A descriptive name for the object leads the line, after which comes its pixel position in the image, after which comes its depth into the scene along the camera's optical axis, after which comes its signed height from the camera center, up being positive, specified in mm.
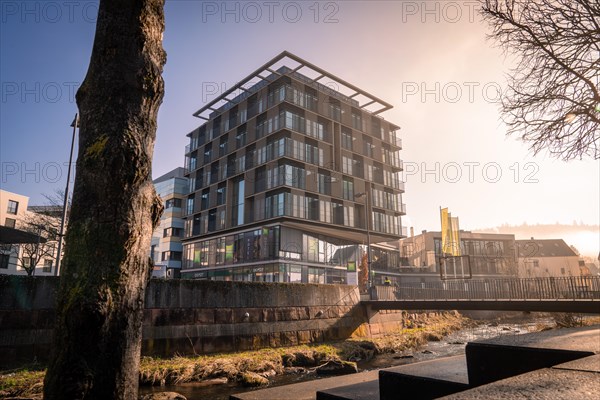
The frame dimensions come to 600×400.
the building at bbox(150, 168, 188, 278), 53062 +7666
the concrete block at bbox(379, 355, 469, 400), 3025 -732
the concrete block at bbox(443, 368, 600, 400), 1479 -402
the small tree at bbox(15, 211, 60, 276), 30422 +4739
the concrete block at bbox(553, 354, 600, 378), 2043 -414
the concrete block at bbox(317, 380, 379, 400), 3357 -931
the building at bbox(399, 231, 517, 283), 68500 +6526
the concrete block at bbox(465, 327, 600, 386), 2943 -503
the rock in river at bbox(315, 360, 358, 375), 12852 -2621
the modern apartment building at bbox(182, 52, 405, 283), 35906 +10685
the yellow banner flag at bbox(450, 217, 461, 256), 35219 +5062
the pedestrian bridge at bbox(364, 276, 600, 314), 17953 -456
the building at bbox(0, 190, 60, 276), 32781 +5854
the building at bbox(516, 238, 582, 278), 80288 +6329
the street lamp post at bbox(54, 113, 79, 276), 20508 +7120
